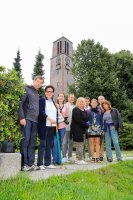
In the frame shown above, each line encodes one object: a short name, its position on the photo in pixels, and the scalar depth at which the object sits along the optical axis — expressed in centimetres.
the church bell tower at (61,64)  3060
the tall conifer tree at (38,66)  1899
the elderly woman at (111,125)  430
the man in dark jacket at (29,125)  296
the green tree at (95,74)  1265
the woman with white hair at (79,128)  387
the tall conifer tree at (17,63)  1867
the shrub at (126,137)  883
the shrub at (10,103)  258
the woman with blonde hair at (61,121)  384
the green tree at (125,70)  1455
